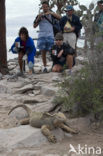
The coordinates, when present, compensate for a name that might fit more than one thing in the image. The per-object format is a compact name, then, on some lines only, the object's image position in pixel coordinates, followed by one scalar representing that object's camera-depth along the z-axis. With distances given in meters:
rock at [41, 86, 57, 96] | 6.34
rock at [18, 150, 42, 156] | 3.73
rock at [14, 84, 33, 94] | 6.81
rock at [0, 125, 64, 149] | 3.96
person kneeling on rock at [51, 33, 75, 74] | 7.75
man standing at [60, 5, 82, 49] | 7.98
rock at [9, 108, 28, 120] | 5.20
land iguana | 4.35
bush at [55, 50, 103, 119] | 4.56
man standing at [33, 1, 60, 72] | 7.87
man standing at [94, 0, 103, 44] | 4.87
